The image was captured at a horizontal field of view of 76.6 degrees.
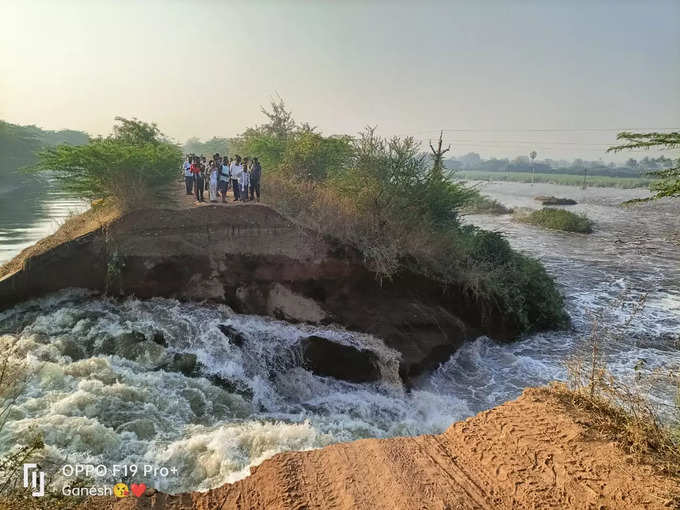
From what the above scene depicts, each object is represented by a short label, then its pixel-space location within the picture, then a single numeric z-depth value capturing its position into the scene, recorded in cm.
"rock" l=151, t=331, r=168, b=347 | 886
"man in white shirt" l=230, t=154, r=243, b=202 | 1230
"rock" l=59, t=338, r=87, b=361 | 809
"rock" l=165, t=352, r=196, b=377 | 827
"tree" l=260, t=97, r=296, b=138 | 2242
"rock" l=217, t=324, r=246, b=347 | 933
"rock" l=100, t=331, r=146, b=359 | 836
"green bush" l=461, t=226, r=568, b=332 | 1199
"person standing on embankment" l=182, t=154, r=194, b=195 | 1257
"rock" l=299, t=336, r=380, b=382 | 959
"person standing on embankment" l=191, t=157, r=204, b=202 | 1208
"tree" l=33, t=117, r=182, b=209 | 1090
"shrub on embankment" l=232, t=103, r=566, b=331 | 1164
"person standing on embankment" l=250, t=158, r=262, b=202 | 1255
